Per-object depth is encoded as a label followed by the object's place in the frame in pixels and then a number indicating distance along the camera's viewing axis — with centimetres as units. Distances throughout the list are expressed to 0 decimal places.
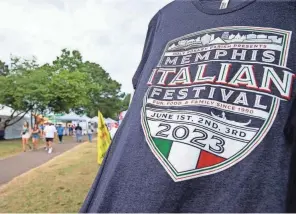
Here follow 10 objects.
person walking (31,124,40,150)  1382
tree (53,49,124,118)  4262
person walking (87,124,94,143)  2296
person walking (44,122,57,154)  1343
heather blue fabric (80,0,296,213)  64
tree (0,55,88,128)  2138
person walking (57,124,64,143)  2031
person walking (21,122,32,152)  1402
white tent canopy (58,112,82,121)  3309
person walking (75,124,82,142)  2327
